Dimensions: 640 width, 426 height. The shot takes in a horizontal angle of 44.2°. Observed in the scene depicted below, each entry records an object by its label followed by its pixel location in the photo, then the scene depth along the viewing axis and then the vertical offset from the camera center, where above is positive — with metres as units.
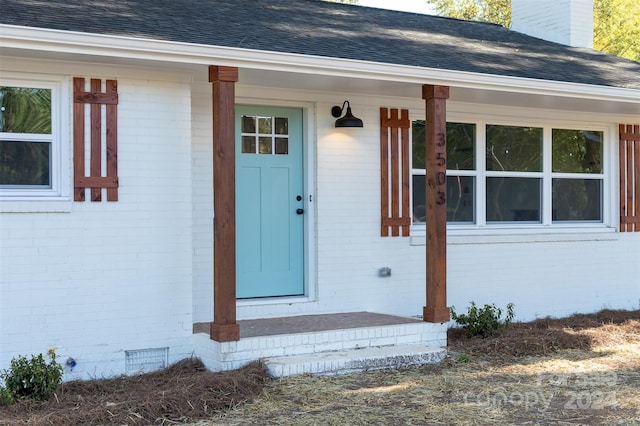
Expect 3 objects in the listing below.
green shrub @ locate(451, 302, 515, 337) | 8.55 -1.25
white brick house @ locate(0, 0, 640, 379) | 6.69 +0.35
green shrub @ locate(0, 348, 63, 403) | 6.05 -1.31
